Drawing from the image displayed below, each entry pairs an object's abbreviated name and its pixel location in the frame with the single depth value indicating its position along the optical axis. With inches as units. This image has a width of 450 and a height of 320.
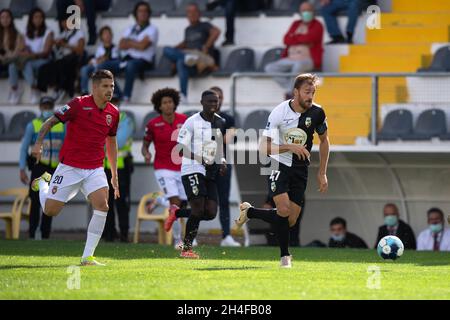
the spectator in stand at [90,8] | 921.5
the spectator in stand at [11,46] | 922.7
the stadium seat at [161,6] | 938.1
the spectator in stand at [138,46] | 880.3
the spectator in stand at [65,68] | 903.1
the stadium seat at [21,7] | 982.4
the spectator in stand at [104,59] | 880.3
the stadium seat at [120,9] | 954.1
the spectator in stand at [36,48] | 921.5
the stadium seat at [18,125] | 898.1
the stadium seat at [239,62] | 868.0
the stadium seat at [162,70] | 890.7
